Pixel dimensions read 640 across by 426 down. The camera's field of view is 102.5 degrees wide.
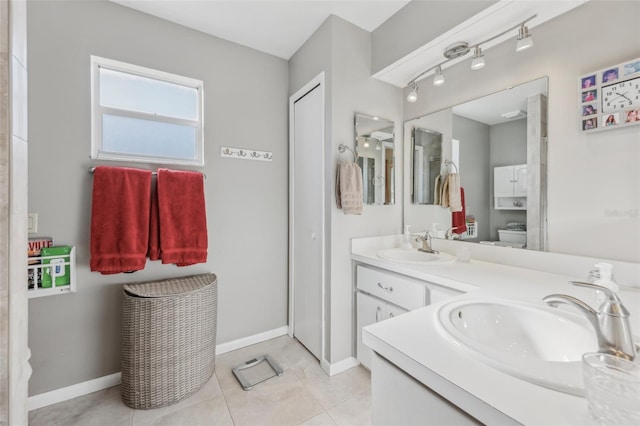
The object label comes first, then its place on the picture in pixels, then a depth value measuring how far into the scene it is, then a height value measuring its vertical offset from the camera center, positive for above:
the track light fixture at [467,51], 1.34 +1.00
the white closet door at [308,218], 1.97 -0.04
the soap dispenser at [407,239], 2.01 -0.21
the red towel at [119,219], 1.60 -0.04
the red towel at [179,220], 1.77 -0.05
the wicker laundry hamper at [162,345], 1.53 -0.82
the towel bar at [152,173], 1.62 +0.28
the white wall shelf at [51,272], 1.45 -0.34
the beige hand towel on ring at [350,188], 1.80 +0.18
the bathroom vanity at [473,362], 0.48 -0.34
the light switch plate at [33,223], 1.49 -0.06
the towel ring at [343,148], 1.88 +0.48
